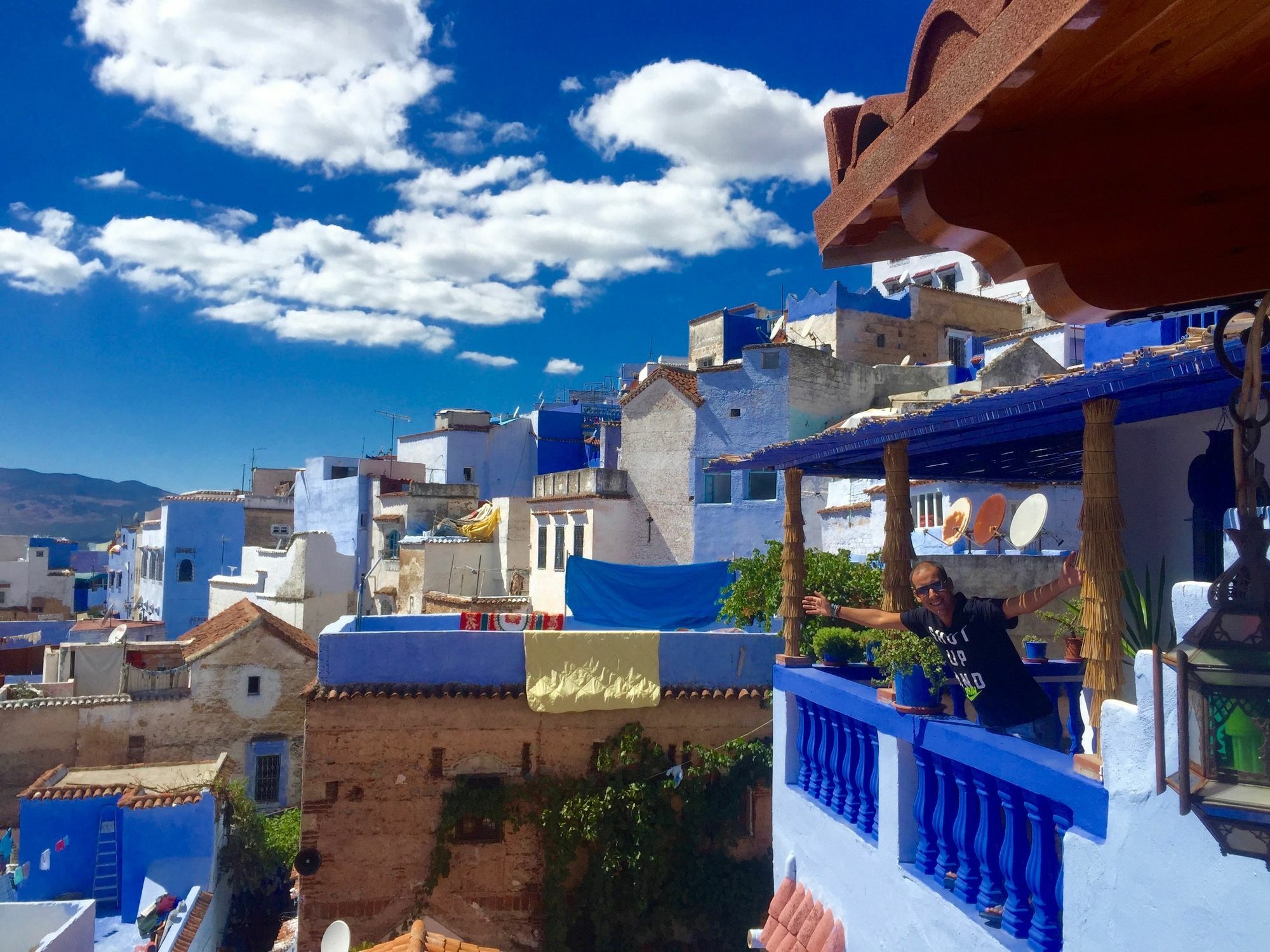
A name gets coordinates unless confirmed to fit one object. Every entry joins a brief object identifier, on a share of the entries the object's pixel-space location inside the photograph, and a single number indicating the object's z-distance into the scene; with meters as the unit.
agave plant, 6.78
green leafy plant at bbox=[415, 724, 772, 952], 11.41
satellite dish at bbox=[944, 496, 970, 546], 12.93
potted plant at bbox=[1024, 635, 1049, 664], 7.19
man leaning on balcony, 4.83
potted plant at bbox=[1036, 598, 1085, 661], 7.29
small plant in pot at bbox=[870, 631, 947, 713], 5.08
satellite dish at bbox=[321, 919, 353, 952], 9.69
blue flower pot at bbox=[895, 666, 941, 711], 5.07
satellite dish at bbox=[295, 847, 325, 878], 11.07
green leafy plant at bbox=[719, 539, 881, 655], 10.02
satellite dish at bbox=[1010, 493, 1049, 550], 8.87
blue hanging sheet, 18.09
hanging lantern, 2.18
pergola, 1.54
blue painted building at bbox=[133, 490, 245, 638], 42.97
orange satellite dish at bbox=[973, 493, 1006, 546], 11.10
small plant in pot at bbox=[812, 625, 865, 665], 7.18
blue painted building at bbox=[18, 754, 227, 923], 17.91
